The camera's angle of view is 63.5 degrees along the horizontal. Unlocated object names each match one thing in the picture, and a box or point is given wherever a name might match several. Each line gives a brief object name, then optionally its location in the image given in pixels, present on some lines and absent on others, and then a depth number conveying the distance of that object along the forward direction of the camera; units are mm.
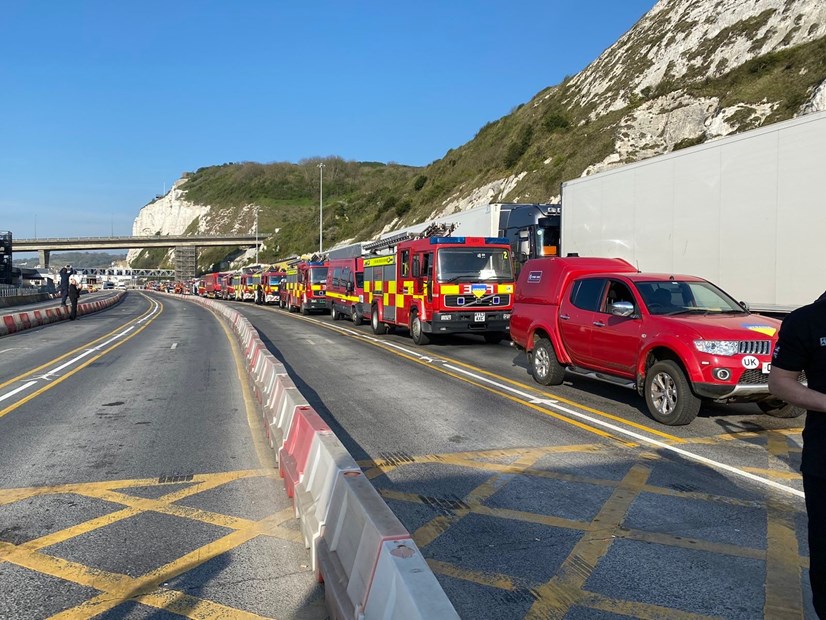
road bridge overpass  116000
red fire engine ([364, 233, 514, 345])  16078
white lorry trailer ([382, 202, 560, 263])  18719
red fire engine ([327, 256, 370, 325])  24488
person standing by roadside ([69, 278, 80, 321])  29297
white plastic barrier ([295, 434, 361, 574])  3953
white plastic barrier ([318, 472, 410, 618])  2922
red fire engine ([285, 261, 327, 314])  32219
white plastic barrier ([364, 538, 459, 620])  2305
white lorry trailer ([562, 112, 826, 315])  9391
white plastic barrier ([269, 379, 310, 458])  6008
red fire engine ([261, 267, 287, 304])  47000
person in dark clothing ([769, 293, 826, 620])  2725
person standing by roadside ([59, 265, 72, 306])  28402
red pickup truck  7277
